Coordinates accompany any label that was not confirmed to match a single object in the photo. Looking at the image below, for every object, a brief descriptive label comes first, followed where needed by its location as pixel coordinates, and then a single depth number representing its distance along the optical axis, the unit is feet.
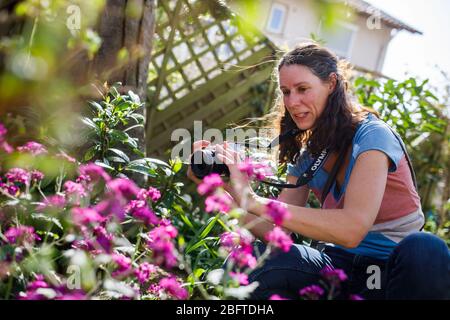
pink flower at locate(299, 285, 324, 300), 4.09
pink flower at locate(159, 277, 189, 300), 3.93
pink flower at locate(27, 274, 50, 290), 3.84
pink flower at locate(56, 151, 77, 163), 4.31
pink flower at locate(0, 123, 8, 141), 3.09
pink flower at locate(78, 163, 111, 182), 4.04
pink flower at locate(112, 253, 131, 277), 3.87
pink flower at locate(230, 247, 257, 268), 3.83
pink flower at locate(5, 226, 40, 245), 4.33
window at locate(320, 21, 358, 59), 45.19
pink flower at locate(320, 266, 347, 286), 4.04
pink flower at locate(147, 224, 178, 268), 3.61
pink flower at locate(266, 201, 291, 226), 3.78
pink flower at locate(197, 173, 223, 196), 3.84
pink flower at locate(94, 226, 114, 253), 4.02
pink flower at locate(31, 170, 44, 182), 4.55
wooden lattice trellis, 12.73
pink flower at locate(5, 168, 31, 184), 4.18
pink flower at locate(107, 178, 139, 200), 3.66
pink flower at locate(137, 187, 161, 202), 4.46
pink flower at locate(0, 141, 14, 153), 3.21
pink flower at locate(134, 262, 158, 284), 3.90
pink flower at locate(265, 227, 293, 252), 3.81
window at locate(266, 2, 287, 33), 41.81
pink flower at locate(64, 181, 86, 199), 4.26
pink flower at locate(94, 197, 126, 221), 3.78
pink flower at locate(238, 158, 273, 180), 4.19
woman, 4.63
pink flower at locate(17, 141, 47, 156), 3.53
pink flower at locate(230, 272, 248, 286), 3.71
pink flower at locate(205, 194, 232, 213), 3.82
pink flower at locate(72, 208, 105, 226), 3.72
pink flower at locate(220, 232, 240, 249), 4.65
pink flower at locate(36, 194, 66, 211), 4.60
